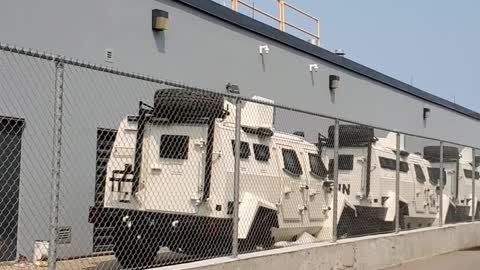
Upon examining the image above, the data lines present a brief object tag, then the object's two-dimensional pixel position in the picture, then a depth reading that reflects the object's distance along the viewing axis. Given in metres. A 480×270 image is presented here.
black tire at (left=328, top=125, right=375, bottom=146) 13.79
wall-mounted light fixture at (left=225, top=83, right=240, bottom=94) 15.12
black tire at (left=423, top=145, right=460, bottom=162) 16.42
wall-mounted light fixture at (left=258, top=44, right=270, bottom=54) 16.56
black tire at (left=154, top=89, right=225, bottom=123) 9.12
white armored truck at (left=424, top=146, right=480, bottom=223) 16.28
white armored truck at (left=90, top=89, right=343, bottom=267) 8.99
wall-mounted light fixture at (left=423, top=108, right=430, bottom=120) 27.72
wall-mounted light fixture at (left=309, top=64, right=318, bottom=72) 19.01
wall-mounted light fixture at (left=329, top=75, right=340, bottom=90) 19.91
